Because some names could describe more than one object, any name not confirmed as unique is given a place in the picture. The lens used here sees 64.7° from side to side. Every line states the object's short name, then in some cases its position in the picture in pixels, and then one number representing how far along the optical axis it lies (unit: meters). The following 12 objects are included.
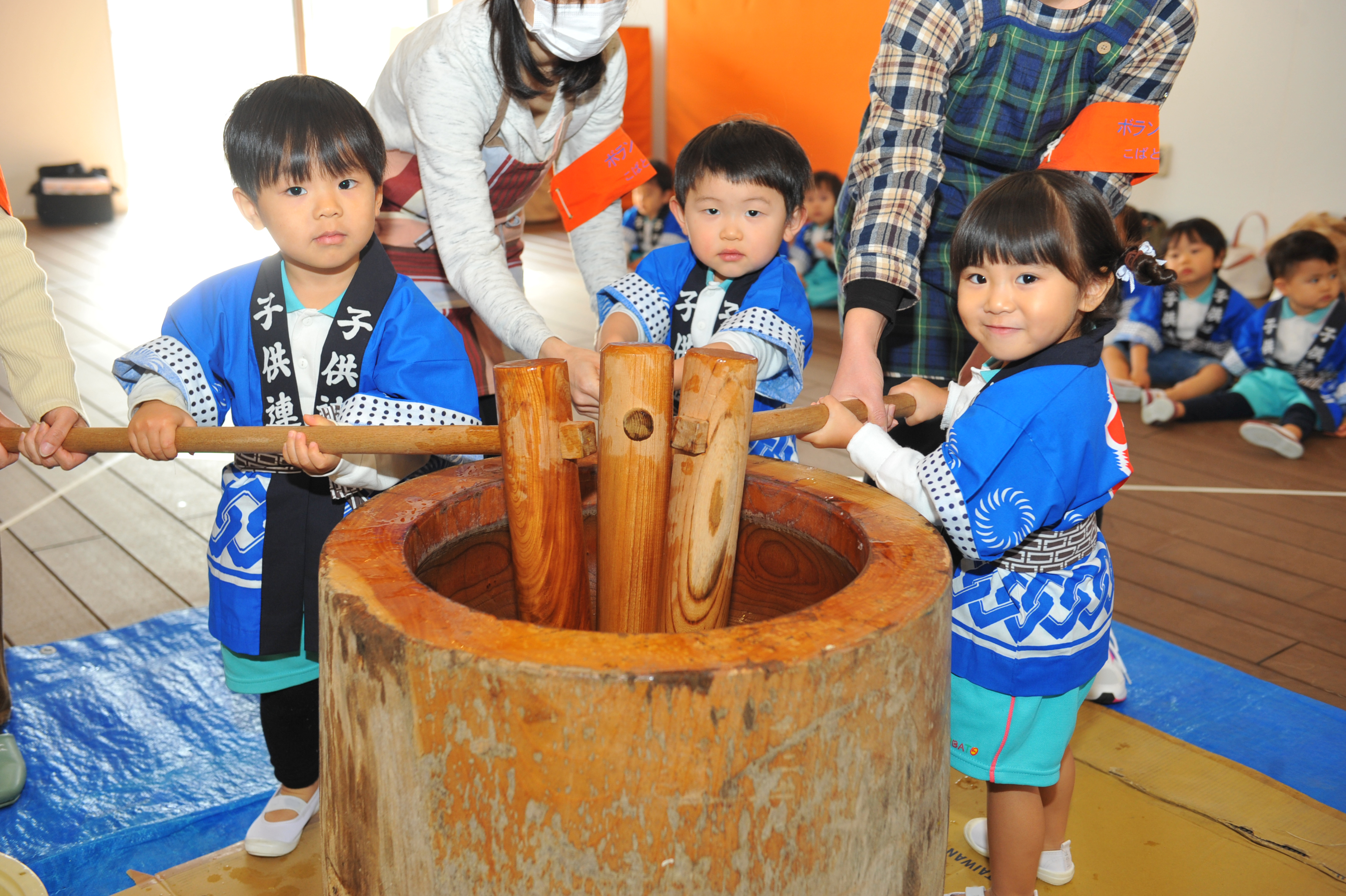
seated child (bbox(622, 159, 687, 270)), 6.28
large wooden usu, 0.74
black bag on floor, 8.38
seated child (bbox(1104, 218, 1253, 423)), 4.20
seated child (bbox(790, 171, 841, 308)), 5.83
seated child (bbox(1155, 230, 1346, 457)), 3.87
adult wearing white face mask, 1.45
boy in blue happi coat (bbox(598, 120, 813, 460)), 1.50
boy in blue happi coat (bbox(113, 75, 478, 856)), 1.31
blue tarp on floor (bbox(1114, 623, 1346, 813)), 1.78
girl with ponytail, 1.15
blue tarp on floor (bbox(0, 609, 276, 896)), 1.56
